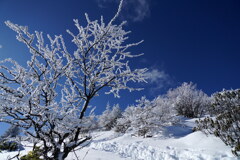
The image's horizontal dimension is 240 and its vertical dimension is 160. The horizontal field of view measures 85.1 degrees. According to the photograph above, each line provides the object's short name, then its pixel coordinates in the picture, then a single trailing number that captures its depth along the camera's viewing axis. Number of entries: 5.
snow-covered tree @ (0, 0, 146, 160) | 1.75
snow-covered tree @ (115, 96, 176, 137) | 9.90
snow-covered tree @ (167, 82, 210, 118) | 16.91
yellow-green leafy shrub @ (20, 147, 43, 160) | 2.35
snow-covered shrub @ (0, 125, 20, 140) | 23.74
